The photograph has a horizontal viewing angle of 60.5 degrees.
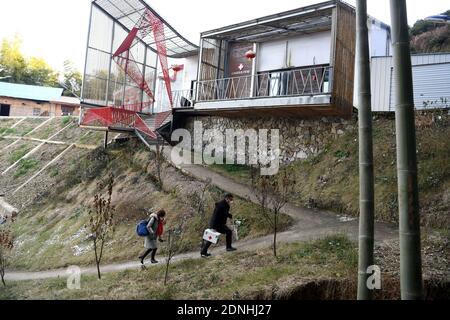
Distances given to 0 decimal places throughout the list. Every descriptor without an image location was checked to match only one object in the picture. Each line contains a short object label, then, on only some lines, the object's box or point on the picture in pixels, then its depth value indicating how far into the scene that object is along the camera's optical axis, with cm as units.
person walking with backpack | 940
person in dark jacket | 924
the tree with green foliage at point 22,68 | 5500
